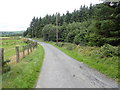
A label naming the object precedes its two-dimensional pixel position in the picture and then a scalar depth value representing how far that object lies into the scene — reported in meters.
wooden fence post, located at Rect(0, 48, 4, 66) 4.90
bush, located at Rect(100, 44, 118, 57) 8.60
